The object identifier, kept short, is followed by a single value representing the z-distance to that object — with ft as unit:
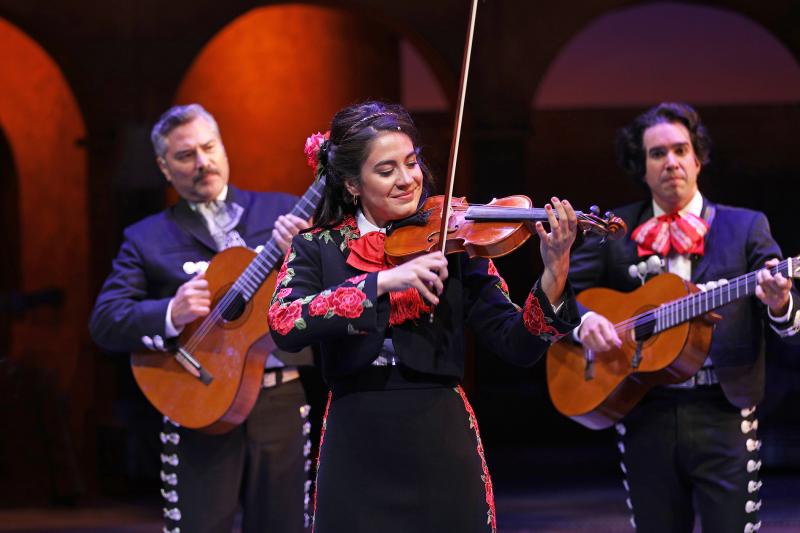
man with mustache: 22.04
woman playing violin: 15.58
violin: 15.37
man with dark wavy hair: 20.80
